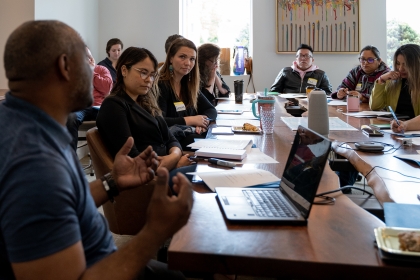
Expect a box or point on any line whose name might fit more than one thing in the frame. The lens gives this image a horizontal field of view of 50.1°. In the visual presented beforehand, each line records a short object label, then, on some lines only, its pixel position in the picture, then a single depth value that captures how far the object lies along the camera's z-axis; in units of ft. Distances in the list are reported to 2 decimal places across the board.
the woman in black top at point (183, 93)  10.05
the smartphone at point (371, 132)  7.73
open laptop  3.62
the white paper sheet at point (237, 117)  10.70
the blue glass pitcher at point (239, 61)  21.34
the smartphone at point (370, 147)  6.39
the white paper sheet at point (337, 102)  13.14
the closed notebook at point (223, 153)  5.84
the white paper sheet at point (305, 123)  8.74
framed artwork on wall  20.88
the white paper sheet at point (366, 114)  10.47
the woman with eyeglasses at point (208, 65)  13.53
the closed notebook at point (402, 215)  3.53
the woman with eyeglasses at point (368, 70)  15.08
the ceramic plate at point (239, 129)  8.37
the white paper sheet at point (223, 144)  6.56
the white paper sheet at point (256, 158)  5.79
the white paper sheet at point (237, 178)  4.64
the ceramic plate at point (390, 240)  2.91
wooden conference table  2.91
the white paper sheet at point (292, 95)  16.51
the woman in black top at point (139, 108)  6.88
